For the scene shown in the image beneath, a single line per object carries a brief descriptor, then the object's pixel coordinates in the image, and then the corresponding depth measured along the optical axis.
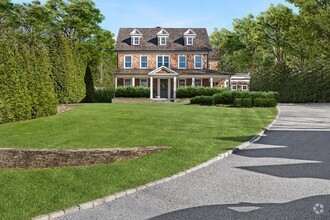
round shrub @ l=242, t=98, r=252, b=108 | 22.54
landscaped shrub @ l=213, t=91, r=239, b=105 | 24.16
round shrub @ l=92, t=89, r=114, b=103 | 33.66
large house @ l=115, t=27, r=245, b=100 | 36.22
